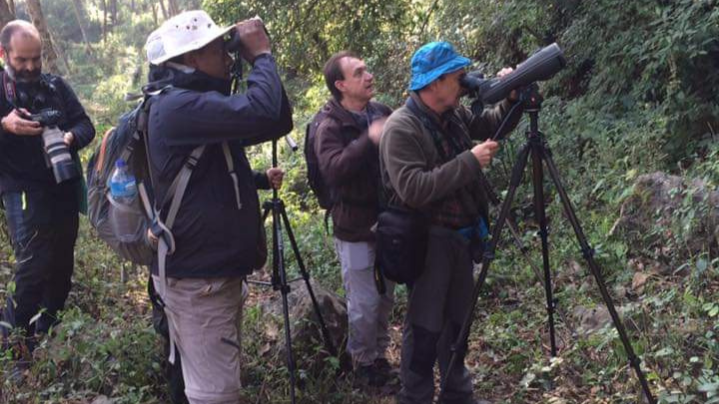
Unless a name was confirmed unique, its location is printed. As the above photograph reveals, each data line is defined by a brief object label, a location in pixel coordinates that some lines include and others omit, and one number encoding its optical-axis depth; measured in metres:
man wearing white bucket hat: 2.84
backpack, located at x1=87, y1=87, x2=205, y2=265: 3.02
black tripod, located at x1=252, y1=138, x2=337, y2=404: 3.58
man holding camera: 4.21
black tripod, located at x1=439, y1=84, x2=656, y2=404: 3.15
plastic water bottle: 3.09
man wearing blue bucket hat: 3.17
